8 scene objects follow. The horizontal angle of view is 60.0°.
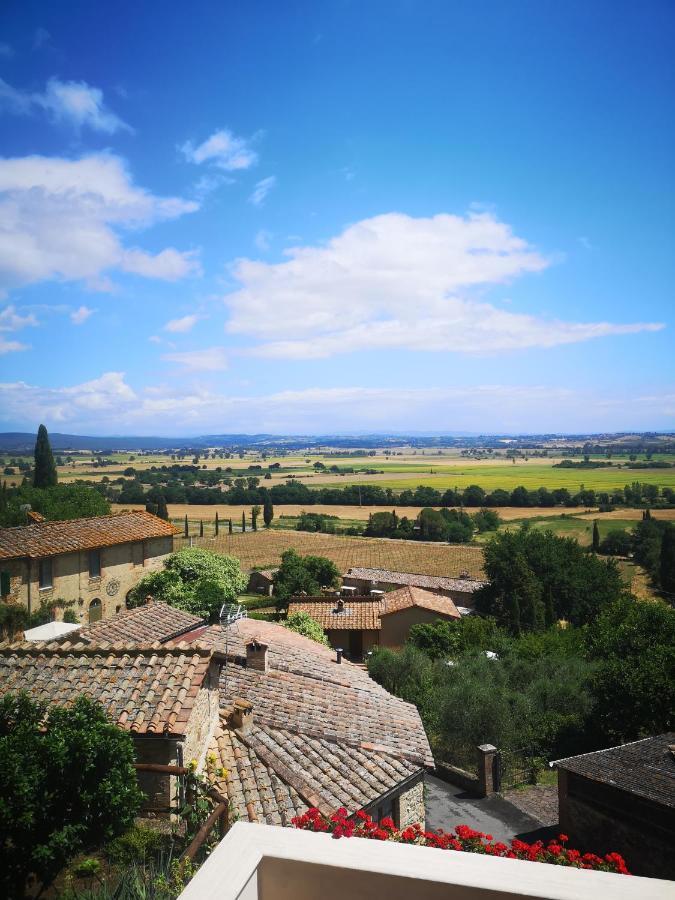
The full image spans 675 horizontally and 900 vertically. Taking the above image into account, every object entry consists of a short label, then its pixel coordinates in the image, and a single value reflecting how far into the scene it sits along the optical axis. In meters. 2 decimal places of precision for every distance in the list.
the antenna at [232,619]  15.51
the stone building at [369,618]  29.00
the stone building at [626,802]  12.57
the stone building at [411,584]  38.62
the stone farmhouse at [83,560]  22.41
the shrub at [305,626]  24.30
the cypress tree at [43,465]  55.47
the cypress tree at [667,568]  48.22
